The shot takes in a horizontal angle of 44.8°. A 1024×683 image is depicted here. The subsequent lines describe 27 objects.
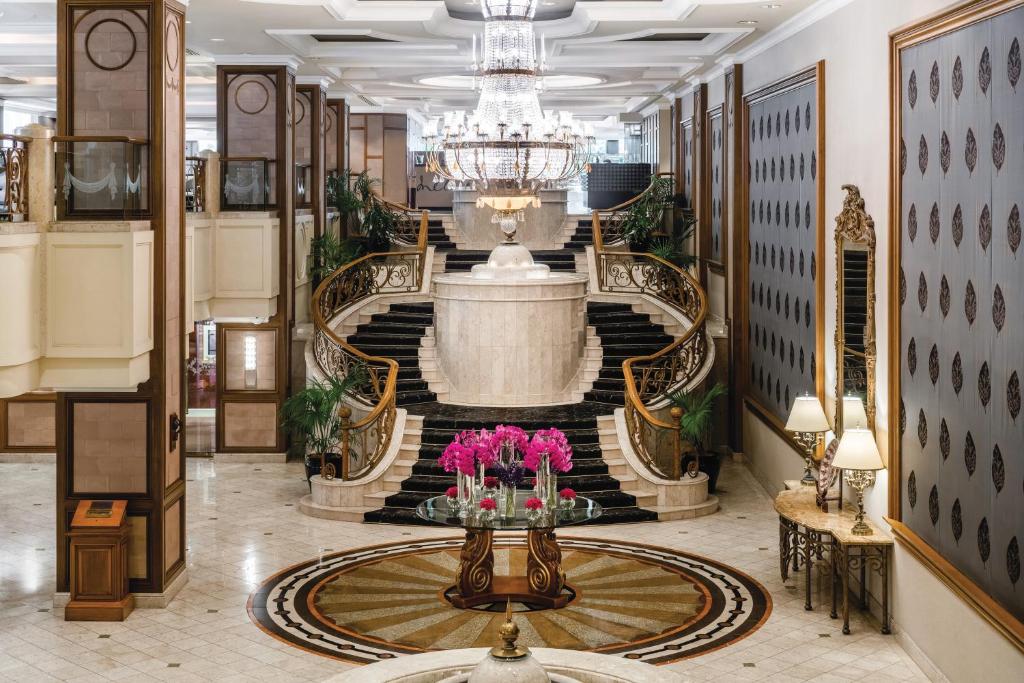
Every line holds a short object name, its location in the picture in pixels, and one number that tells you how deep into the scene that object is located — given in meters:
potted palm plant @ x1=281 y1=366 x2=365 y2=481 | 13.69
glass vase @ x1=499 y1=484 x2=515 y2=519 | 9.54
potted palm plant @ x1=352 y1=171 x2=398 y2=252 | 19.44
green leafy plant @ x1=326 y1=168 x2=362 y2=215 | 19.45
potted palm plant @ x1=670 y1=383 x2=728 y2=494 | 13.22
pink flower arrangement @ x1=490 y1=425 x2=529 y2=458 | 9.42
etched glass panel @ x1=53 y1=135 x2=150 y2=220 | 8.82
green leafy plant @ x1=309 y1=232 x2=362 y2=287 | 17.12
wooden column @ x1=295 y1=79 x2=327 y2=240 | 17.31
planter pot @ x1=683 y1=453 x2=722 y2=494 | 13.69
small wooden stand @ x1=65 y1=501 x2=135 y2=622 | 9.39
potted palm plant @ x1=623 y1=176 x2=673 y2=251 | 19.67
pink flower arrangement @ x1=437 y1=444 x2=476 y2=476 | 9.46
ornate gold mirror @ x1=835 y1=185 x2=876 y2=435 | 9.34
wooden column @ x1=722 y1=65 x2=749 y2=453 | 14.96
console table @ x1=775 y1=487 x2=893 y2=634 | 8.84
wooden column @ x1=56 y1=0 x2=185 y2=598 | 9.48
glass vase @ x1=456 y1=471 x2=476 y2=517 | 9.66
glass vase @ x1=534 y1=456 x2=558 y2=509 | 9.64
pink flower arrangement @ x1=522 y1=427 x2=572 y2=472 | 9.39
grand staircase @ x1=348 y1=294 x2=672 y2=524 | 12.89
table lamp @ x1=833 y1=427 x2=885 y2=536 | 8.68
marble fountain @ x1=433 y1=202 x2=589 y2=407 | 14.77
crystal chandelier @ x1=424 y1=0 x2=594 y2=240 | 11.62
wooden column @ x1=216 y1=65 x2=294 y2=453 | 15.49
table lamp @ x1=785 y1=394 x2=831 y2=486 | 10.27
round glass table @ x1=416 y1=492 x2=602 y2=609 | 9.74
